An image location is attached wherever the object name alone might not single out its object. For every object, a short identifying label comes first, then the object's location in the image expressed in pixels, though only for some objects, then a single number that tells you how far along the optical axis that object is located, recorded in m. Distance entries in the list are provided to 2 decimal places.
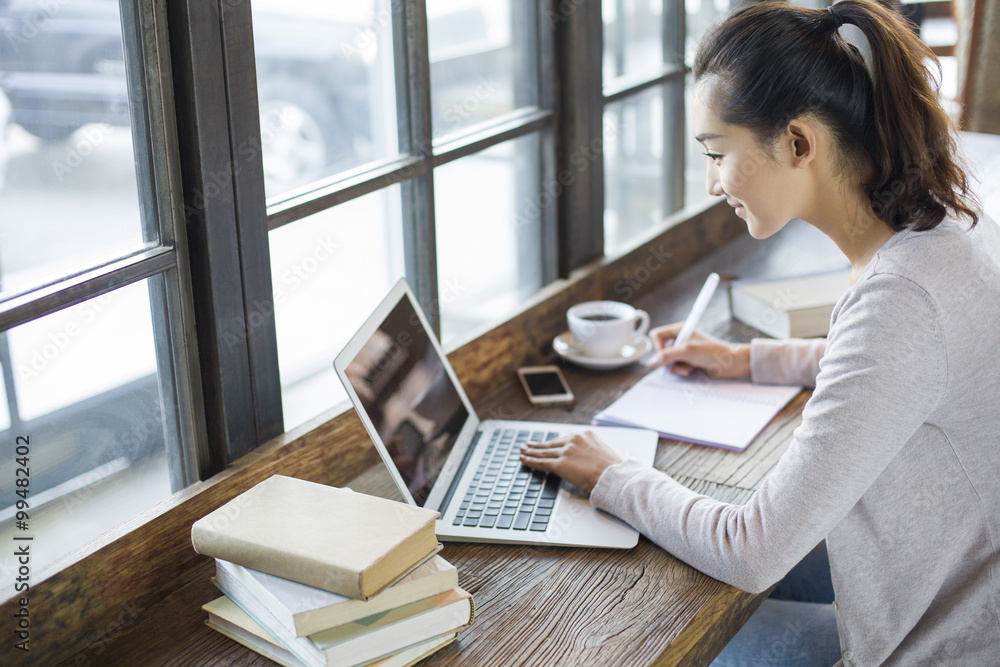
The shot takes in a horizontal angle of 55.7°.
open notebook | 1.44
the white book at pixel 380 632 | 0.90
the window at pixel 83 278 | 0.93
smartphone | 1.57
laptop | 1.18
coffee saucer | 1.67
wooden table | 0.99
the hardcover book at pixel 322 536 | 0.90
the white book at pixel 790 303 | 1.75
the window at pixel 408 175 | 1.34
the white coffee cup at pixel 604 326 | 1.66
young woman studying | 1.01
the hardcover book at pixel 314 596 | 0.89
